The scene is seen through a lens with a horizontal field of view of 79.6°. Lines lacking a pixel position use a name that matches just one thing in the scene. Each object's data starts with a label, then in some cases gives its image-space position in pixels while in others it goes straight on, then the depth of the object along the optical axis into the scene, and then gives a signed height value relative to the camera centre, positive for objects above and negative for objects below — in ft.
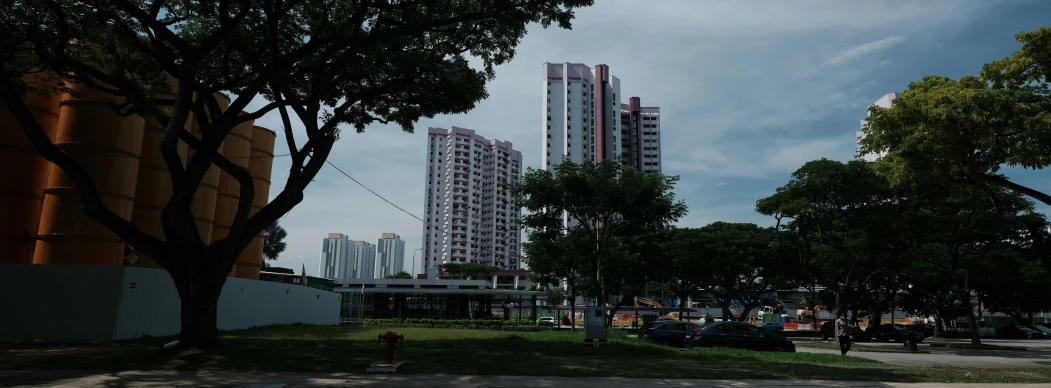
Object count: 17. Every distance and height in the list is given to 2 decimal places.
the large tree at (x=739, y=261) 137.69 +10.43
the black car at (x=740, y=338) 79.15 -3.71
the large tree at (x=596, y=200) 98.63 +16.66
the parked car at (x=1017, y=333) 159.25 -4.70
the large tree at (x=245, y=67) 48.24 +20.55
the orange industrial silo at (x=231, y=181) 98.58 +18.81
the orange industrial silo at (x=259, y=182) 106.73 +19.76
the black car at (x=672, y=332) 91.81 -3.65
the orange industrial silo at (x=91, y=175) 69.92 +12.84
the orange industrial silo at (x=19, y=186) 71.51 +12.25
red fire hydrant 42.14 -2.76
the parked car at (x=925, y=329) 144.32 -4.01
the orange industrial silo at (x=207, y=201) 88.22 +13.55
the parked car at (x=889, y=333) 128.77 -4.34
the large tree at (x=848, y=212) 93.40 +14.86
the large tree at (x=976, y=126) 50.65 +15.49
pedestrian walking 72.22 -2.88
